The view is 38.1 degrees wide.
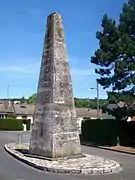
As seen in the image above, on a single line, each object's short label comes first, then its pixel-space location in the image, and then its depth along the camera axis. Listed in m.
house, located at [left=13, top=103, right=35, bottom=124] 43.19
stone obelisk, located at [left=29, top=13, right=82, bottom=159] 9.93
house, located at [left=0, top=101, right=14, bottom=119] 42.85
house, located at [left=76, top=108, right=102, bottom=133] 45.77
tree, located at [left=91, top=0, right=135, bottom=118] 15.97
